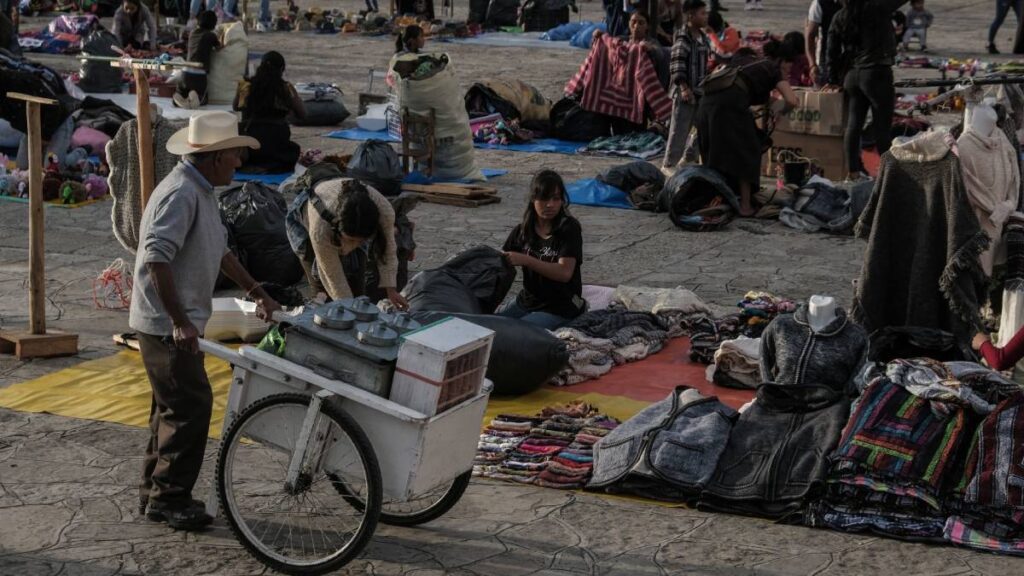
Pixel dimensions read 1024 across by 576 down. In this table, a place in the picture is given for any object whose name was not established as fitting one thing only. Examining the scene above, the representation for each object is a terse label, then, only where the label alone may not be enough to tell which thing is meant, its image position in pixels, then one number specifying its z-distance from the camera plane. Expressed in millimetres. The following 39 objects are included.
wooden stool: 13250
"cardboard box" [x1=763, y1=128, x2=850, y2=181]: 13141
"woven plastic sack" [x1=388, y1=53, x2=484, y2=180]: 13305
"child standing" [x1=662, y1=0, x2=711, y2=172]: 13281
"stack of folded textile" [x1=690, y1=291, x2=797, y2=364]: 8328
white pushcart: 5199
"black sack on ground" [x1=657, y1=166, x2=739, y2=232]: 11688
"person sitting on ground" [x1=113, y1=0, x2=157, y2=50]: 19422
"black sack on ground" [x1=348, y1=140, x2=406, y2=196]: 11422
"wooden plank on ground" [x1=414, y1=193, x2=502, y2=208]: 12414
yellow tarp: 7352
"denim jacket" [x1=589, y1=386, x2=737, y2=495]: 6270
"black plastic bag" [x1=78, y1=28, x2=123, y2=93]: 17656
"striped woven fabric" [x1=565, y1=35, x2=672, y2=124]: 15031
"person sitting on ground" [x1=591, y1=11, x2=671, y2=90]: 15117
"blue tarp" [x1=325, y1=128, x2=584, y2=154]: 15039
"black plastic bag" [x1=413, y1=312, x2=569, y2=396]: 7512
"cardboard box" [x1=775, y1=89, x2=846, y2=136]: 12992
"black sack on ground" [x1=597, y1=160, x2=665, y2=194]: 12797
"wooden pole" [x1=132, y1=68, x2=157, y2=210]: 7994
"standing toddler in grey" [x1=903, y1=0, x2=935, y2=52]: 21927
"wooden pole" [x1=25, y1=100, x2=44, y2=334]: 8203
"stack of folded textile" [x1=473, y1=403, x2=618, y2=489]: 6512
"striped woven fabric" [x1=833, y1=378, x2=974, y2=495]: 5938
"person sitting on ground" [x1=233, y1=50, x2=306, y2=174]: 13711
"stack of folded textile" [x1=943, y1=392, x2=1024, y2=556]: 5715
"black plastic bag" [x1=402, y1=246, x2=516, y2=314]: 8320
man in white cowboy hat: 5535
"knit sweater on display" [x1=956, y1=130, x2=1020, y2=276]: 7695
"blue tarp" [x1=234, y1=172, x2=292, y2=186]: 13430
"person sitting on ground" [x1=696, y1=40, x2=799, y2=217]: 11805
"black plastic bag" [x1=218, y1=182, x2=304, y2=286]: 9570
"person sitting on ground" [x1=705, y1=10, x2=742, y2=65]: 14419
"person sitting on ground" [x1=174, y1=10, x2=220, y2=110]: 16422
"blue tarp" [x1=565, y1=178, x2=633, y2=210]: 12617
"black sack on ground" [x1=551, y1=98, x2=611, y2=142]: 15422
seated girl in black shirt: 8164
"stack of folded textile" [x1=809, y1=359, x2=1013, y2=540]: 5895
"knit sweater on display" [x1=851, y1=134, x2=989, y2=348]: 7652
